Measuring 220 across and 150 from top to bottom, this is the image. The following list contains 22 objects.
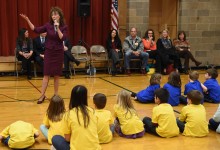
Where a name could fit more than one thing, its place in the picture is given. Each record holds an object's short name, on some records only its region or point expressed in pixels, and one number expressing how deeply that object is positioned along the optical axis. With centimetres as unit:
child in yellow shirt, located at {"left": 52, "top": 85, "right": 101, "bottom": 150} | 340
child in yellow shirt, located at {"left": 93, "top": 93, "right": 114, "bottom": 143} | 427
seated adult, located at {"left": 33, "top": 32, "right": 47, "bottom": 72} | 880
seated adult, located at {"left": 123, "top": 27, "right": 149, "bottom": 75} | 948
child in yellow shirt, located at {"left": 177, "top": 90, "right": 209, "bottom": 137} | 459
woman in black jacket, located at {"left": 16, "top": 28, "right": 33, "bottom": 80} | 869
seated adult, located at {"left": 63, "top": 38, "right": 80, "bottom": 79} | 901
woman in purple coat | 575
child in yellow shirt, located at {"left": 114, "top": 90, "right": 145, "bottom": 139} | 453
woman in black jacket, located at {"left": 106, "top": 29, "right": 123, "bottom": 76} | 941
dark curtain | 939
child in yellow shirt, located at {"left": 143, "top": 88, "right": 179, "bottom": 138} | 450
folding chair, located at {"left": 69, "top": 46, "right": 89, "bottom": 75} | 955
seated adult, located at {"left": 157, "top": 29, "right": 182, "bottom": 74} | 964
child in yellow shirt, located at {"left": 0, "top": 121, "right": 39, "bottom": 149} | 409
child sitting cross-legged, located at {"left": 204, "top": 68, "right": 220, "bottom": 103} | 643
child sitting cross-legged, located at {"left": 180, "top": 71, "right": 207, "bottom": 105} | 623
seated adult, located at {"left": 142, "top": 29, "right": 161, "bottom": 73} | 978
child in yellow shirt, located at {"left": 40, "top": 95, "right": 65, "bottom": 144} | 416
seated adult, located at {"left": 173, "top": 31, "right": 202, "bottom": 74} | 1004
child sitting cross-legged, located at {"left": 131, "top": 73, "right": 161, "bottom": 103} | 619
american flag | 994
